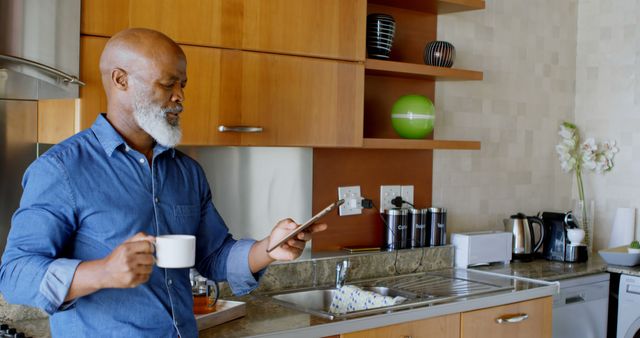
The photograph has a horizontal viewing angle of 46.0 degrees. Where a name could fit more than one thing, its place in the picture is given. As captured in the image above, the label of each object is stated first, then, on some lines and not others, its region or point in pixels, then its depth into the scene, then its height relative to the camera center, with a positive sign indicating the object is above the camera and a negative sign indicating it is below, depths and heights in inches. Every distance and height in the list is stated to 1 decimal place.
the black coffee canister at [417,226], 137.6 -12.4
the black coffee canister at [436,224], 140.1 -12.1
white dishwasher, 137.5 -26.9
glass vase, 168.2 -12.5
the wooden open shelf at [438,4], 135.0 +28.2
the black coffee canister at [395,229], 135.5 -12.8
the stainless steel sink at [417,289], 111.9 -20.9
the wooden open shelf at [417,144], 120.8 +2.5
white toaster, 140.9 -16.5
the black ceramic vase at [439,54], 135.0 +18.9
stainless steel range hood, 79.1 +10.9
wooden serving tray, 91.4 -20.3
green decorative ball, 130.0 +7.3
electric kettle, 151.6 -15.0
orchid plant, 171.5 +2.3
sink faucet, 121.5 -18.9
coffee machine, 152.3 -16.3
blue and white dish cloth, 112.6 -21.7
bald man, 62.3 -5.7
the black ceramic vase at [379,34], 124.9 +20.4
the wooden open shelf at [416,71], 123.0 +15.2
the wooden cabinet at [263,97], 96.7 +7.7
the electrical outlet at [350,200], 133.7 -7.8
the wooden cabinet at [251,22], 91.3 +17.2
